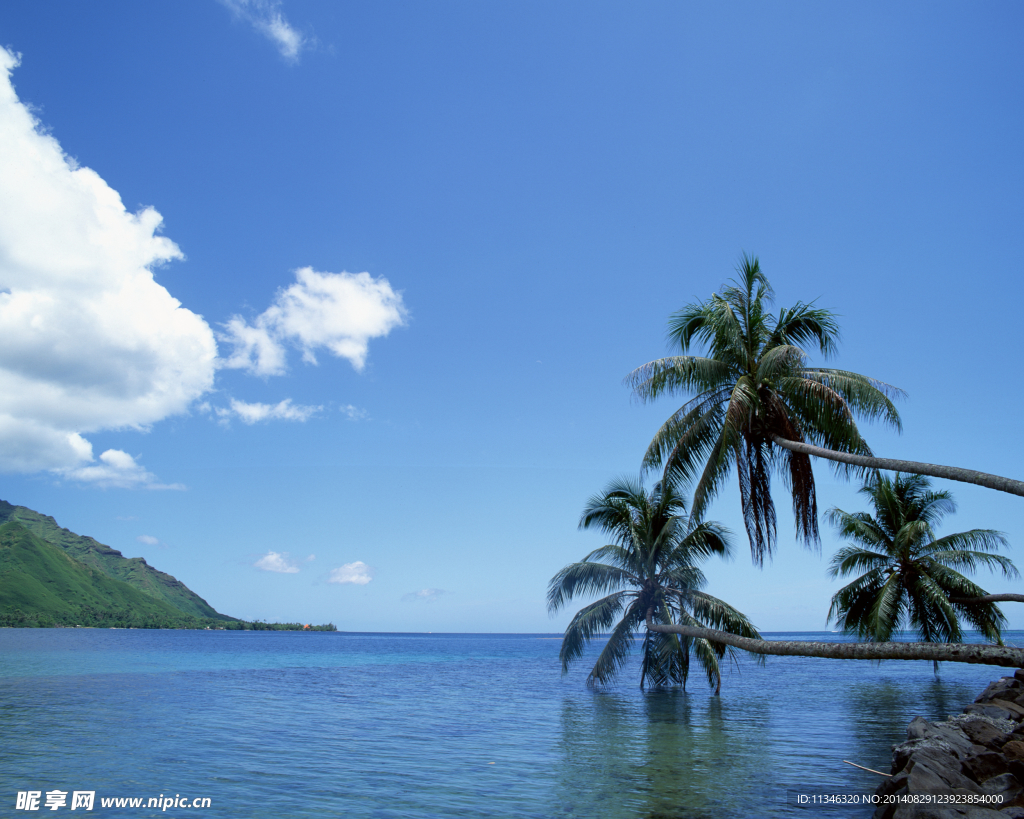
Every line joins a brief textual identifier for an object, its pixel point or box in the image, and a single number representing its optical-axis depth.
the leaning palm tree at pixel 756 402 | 12.20
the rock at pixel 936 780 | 7.01
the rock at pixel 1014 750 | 8.78
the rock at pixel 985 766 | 8.39
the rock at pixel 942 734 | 8.92
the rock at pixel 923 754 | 7.72
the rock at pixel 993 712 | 11.94
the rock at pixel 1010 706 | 11.79
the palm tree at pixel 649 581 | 22.20
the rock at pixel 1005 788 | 7.55
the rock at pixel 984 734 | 9.62
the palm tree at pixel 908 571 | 22.25
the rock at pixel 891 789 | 7.20
